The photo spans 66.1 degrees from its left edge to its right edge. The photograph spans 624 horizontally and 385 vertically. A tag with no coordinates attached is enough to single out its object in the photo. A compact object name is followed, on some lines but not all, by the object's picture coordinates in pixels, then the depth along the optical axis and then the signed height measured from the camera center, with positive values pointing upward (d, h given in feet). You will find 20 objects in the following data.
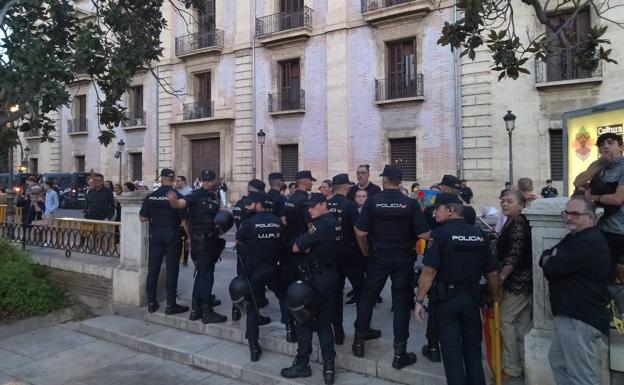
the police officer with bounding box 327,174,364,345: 17.34 -2.35
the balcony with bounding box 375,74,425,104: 60.54 +12.39
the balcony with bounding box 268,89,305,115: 69.77 +12.40
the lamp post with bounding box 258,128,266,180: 69.58 +6.09
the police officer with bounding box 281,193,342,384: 15.26 -3.02
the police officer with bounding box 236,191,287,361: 16.88 -2.45
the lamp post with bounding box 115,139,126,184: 86.99 +6.76
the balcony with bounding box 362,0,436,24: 58.66 +22.05
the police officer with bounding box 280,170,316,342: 18.34 -1.58
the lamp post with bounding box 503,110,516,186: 50.35 +6.18
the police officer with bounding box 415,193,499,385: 12.80 -2.84
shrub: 22.95 -5.15
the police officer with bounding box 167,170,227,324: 19.98 -2.21
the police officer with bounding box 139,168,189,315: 21.17 -2.24
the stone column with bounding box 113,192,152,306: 22.59 -3.33
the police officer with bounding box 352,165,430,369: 15.53 -2.12
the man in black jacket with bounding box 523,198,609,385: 13.01 -3.08
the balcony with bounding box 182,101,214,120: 78.64 +12.57
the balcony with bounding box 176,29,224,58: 76.69 +23.54
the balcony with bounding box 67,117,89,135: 97.93 +12.56
